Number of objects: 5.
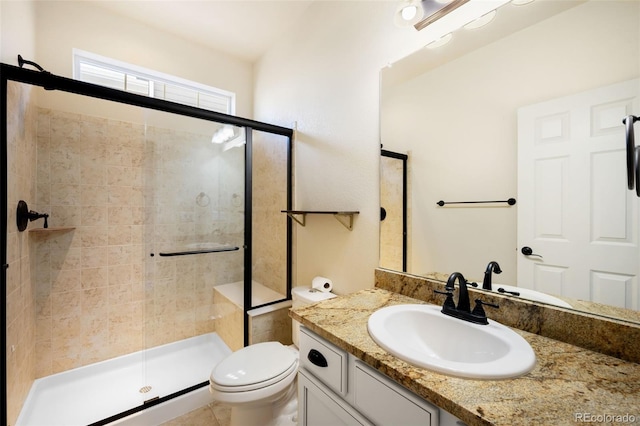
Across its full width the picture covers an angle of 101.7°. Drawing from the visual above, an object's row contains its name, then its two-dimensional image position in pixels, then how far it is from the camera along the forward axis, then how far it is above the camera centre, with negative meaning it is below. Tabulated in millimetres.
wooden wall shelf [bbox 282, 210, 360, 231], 1552 -28
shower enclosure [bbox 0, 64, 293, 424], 1807 -240
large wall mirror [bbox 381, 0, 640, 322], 767 +220
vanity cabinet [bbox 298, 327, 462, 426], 642 -536
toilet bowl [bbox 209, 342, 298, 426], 1245 -831
